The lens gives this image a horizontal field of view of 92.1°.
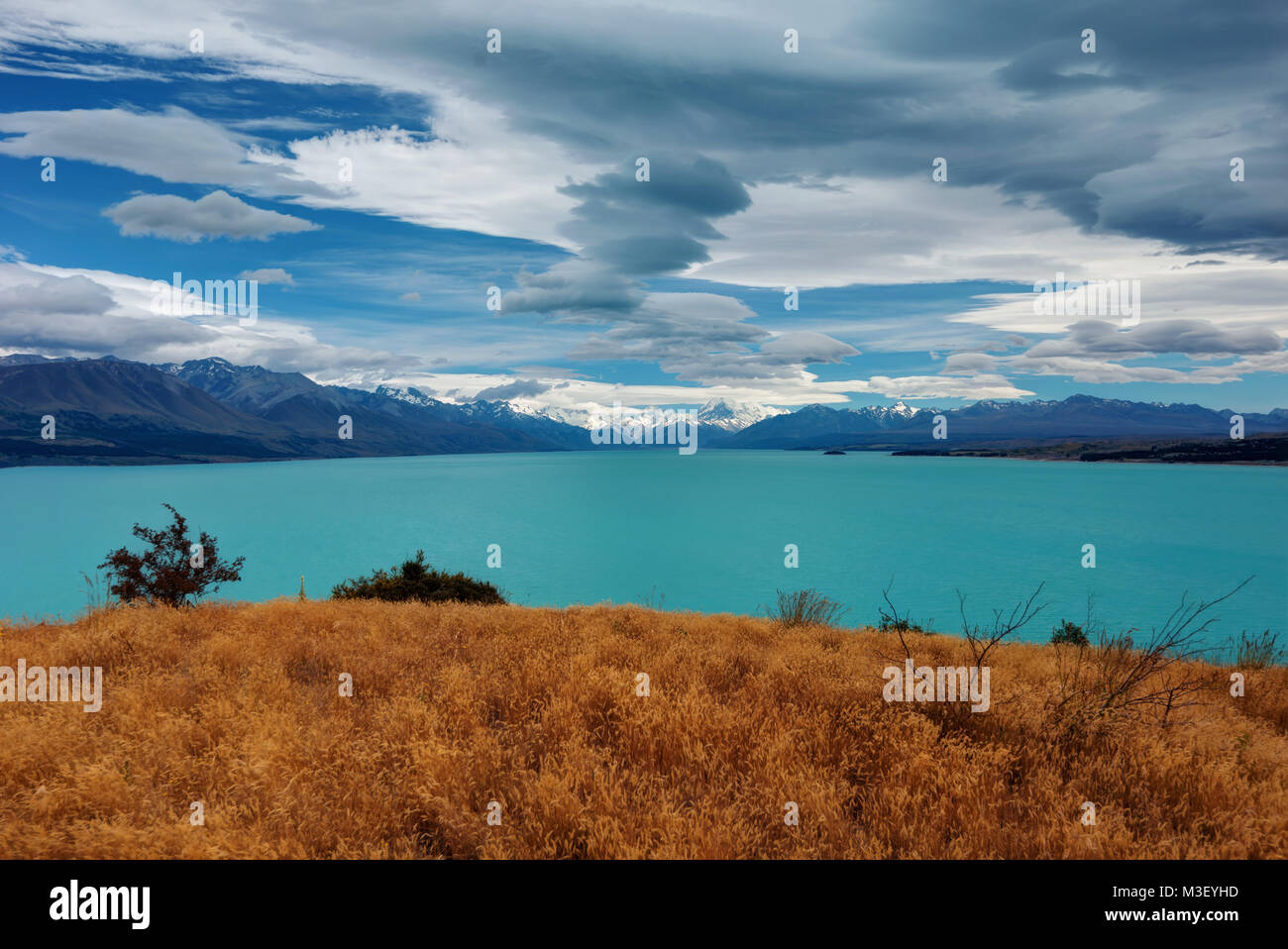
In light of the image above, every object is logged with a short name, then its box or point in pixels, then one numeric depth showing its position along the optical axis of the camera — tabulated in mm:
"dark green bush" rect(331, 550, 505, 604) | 25172
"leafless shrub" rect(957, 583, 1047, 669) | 8582
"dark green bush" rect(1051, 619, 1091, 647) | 23786
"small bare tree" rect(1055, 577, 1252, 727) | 6906
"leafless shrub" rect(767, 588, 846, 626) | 15047
